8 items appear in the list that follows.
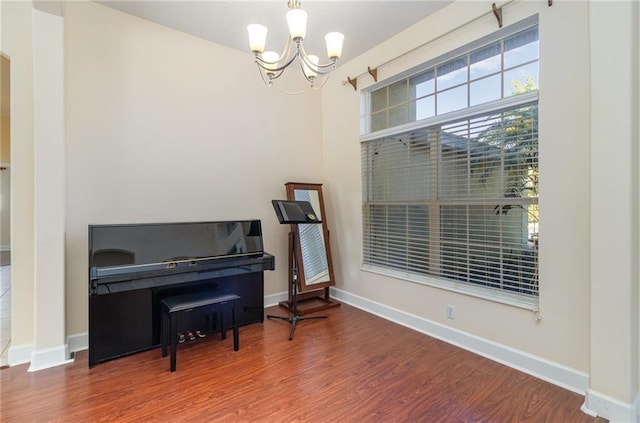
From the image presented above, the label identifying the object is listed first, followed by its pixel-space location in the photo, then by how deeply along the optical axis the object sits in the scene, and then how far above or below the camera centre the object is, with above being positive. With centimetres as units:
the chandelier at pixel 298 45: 183 +111
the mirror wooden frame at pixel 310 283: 367 -88
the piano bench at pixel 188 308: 240 -82
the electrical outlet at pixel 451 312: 278 -95
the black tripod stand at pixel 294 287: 313 -85
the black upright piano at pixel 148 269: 240 -51
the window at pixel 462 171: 237 +37
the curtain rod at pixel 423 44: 245 +162
